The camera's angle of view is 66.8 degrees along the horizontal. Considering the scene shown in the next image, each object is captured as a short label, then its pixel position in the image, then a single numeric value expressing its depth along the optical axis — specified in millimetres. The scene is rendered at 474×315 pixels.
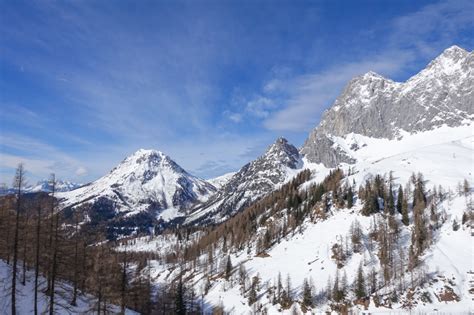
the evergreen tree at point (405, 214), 171500
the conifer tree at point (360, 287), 129000
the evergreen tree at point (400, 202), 183700
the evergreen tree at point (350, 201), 197375
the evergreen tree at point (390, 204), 181238
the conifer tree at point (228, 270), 178362
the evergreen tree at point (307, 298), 132150
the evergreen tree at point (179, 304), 95919
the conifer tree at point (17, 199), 41125
